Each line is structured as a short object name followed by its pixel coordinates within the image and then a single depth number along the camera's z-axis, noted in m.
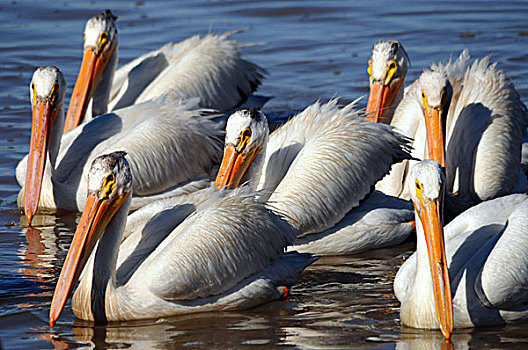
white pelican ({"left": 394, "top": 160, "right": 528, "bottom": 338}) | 9.01
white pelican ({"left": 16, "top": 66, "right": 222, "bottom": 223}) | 13.42
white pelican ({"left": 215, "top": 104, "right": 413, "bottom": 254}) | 11.63
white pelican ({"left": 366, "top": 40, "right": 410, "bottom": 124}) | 14.37
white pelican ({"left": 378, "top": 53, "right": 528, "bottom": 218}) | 13.01
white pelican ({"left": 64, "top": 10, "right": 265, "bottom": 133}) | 15.84
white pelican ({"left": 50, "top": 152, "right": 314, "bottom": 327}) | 9.59
